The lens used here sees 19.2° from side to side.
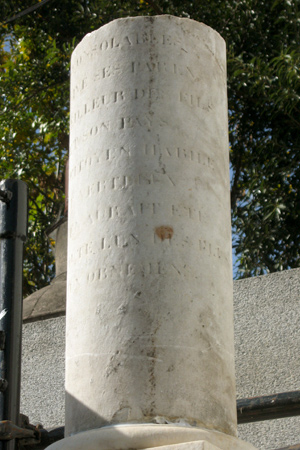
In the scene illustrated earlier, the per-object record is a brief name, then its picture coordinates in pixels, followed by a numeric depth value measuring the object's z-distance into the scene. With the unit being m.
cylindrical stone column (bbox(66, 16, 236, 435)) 3.94
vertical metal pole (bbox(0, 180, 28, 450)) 4.15
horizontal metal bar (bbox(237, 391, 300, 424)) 4.50
